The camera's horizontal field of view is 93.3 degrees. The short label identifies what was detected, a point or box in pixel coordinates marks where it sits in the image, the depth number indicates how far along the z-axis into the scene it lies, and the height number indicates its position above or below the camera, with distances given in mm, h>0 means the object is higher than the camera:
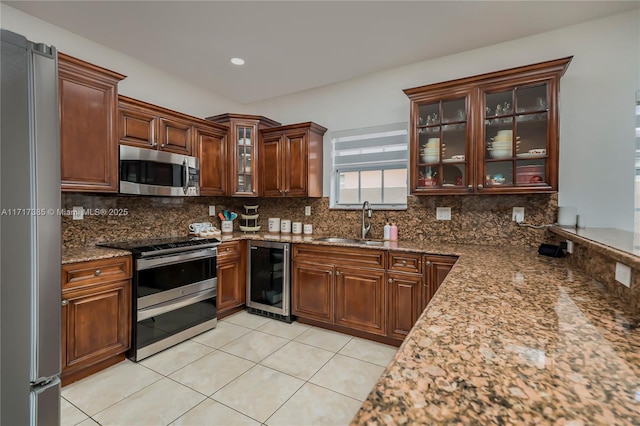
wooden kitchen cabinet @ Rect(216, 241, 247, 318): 3283 -786
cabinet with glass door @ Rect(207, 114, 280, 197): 3721 +696
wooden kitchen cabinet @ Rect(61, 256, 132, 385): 2102 -809
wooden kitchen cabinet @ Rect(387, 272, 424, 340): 2637 -827
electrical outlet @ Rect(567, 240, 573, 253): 1937 -238
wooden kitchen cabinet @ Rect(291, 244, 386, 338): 2830 -796
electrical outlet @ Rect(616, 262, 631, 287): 1133 -248
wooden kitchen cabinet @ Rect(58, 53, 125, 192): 2246 +642
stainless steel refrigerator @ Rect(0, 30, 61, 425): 1011 -83
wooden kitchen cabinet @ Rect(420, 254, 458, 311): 2482 -522
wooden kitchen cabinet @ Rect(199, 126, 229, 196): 3446 +572
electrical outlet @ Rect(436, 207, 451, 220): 3037 -40
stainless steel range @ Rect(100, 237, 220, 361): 2479 -754
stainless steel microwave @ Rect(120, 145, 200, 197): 2650 +333
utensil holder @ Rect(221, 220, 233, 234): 3922 -244
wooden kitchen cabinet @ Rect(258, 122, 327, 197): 3604 +585
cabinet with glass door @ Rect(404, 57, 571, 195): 2404 +668
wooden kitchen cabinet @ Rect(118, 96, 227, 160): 2725 +775
